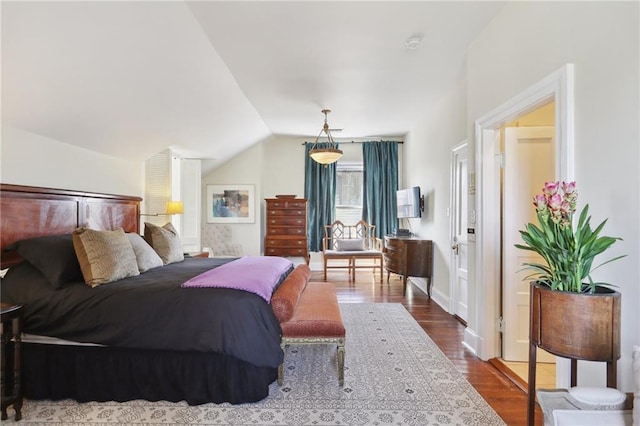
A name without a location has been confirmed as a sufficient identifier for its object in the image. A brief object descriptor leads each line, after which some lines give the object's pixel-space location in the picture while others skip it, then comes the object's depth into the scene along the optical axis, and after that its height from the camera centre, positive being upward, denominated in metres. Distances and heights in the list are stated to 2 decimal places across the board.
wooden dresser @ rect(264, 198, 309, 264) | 5.96 -0.27
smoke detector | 2.66 +1.57
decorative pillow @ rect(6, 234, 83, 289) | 2.16 -0.33
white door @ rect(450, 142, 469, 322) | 3.66 -0.20
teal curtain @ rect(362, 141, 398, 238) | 6.46 +0.67
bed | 1.97 -0.85
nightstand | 1.81 -0.90
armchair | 6.20 -0.57
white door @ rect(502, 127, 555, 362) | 2.59 +0.10
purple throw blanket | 2.14 -0.49
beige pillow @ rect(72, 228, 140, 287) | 2.20 -0.33
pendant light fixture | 4.47 +0.91
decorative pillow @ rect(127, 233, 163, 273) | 2.72 -0.39
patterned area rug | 1.89 -1.29
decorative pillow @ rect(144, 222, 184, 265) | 3.21 -0.32
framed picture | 6.22 +0.20
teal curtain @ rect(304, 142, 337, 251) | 6.54 +0.45
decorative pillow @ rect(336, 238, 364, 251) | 5.82 -0.59
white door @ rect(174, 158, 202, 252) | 5.15 +0.20
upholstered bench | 2.17 -0.80
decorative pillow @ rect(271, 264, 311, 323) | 2.16 -0.62
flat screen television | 5.04 +0.22
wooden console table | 4.66 -0.68
